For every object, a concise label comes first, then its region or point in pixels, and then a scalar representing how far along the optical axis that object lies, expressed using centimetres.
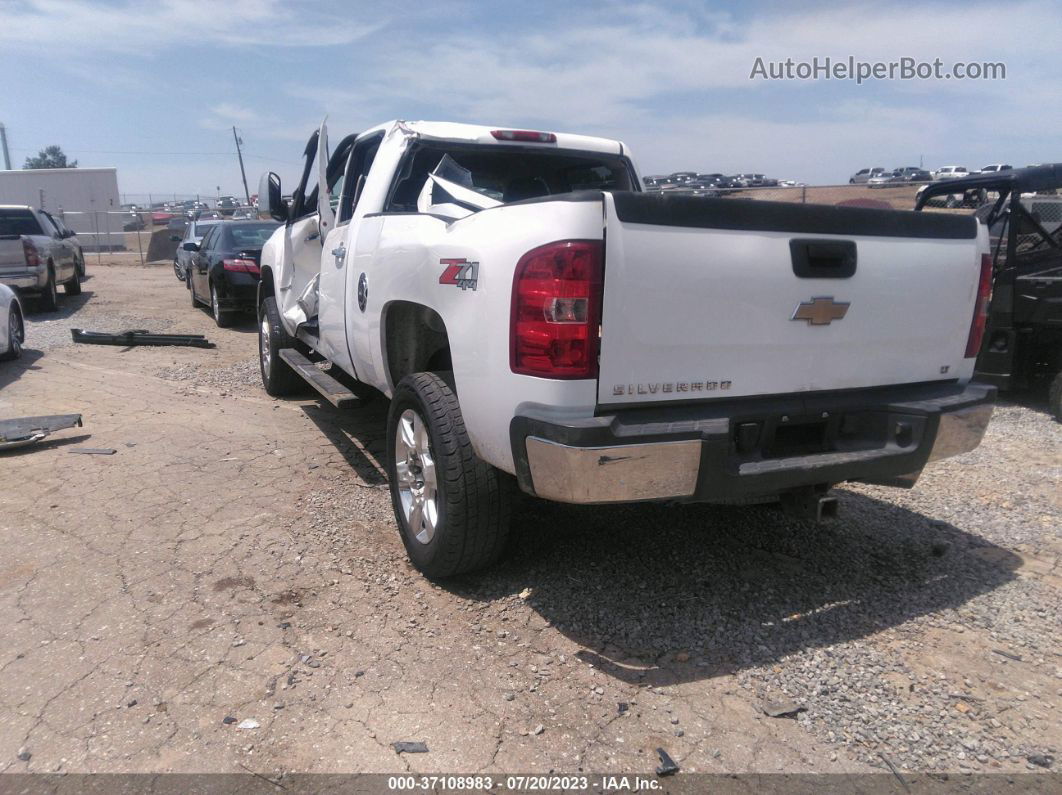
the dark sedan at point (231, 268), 1209
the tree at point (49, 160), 9742
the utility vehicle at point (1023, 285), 656
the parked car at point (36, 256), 1264
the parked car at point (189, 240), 1628
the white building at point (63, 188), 3944
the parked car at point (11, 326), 862
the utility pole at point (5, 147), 7918
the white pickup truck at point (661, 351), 270
